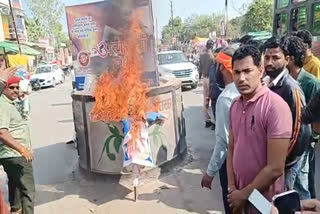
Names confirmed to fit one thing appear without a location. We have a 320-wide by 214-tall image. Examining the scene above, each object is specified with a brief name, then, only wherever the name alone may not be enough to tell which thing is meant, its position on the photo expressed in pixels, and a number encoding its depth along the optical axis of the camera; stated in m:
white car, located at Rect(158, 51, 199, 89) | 11.83
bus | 5.32
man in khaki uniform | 2.84
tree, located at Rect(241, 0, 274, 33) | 25.10
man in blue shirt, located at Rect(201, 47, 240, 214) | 2.29
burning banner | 3.86
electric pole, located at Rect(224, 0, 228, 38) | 18.88
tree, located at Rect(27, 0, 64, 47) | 39.28
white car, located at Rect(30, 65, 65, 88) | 18.62
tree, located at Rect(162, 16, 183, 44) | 55.37
